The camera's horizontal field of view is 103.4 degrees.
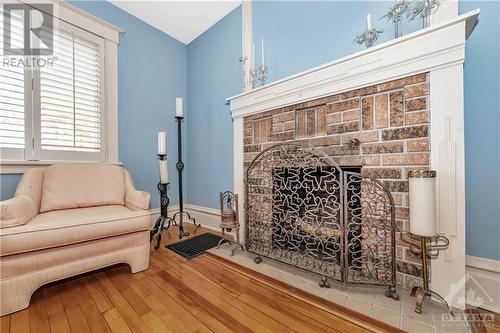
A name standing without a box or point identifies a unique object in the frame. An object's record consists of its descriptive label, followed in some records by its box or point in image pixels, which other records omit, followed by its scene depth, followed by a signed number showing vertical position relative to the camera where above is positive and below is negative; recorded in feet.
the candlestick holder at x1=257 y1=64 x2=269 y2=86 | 6.06 +2.87
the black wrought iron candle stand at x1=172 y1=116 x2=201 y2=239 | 7.18 -0.07
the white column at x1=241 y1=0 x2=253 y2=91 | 6.73 +4.48
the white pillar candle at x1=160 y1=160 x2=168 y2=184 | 6.71 -0.19
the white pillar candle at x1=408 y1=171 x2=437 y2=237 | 3.10 -0.63
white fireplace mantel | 3.28 +1.05
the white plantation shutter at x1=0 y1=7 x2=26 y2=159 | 5.18 +1.79
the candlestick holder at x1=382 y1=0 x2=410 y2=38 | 3.84 +3.06
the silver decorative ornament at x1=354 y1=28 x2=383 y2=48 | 4.17 +2.76
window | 5.32 +1.98
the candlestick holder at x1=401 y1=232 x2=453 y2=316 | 3.26 -1.52
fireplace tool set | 5.71 -1.60
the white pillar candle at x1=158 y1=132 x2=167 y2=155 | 6.52 +0.77
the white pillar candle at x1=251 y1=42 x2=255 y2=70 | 6.76 +3.78
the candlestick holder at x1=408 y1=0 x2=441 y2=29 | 3.66 +2.96
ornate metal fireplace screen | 3.97 -1.28
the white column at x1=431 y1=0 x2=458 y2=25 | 3.63 +2.87
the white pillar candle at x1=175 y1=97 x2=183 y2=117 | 7.02 +2.11
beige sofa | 3.45 -1.19
